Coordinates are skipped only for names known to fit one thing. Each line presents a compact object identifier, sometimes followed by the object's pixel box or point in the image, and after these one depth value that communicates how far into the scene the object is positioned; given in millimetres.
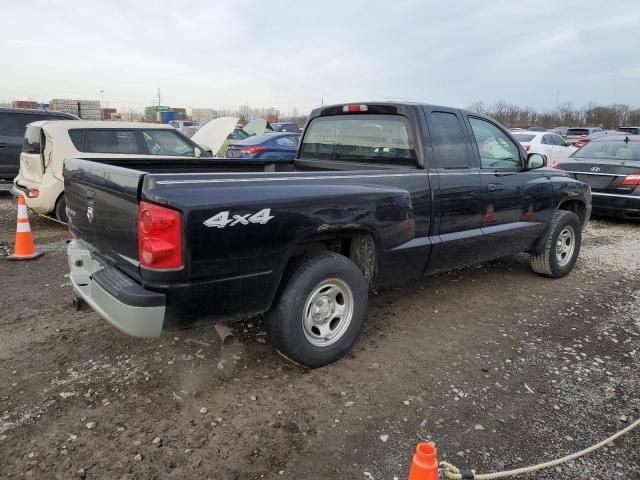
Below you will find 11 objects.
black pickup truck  2570
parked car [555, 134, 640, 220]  8172
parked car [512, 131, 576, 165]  15464
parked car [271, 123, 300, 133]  29345
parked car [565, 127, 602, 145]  28628
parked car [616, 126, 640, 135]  20261
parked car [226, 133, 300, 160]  13180
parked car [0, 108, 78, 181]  9719
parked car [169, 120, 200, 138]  24848
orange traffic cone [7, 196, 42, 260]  5734
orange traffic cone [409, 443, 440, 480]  1705
